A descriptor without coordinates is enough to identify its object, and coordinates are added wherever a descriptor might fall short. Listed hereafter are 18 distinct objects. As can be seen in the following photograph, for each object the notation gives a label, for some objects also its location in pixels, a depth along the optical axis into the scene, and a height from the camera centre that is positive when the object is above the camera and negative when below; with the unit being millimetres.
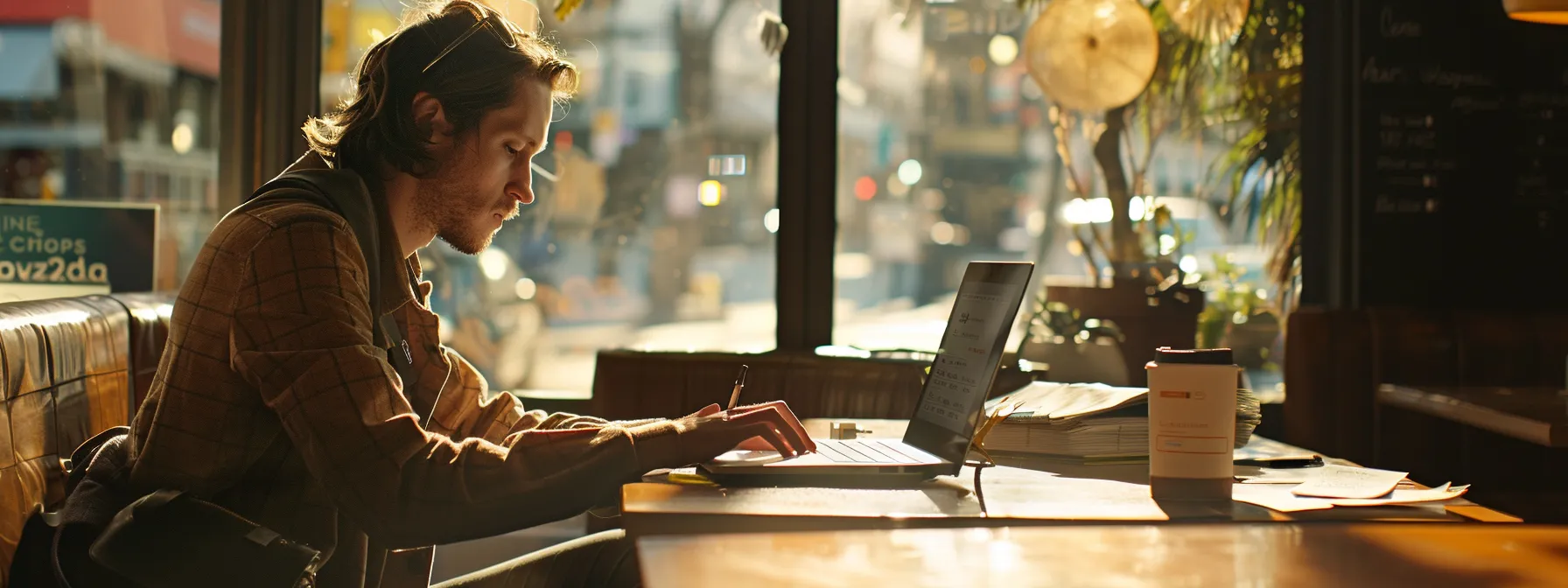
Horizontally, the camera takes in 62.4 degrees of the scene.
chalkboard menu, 3799 +470
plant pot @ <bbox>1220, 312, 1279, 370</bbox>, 3928 -78
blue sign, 3189 +120
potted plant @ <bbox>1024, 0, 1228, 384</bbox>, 3896 +450
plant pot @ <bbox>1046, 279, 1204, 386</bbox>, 3795 -9
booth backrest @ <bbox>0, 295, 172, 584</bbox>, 1913 -137
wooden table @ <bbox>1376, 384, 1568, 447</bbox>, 2529 -201
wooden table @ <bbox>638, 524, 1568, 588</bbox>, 994 -203
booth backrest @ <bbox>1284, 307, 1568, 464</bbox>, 3607 -122
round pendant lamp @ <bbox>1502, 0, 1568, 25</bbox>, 2896 +695
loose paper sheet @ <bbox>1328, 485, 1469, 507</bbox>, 1401 -202
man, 1404 -98
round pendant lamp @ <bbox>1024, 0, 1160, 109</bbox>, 3773 +761
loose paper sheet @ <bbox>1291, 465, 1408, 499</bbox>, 1457 -202
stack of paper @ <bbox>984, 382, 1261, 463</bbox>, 1789 -165
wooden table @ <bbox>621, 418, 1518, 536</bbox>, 1308 -211
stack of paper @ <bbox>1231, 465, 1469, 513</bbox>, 1412 -203
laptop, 1519 -141
